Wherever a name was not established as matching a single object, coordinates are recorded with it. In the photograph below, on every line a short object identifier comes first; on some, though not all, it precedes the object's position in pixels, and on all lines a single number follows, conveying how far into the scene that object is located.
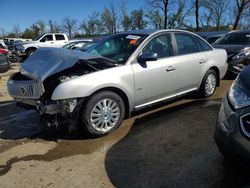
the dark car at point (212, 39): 9.15
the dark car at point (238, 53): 5.66
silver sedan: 2.84
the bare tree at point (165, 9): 20.25
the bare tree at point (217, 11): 24.06
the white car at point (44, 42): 13.32
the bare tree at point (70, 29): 31.51
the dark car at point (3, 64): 5.07
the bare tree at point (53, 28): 32.54
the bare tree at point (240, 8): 20.59
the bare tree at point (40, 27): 36.94
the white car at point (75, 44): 10.43
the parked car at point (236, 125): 1.76
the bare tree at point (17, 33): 43.31
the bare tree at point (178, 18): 22.04
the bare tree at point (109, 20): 26.23
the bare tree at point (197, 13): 19.81
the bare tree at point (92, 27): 28.44
